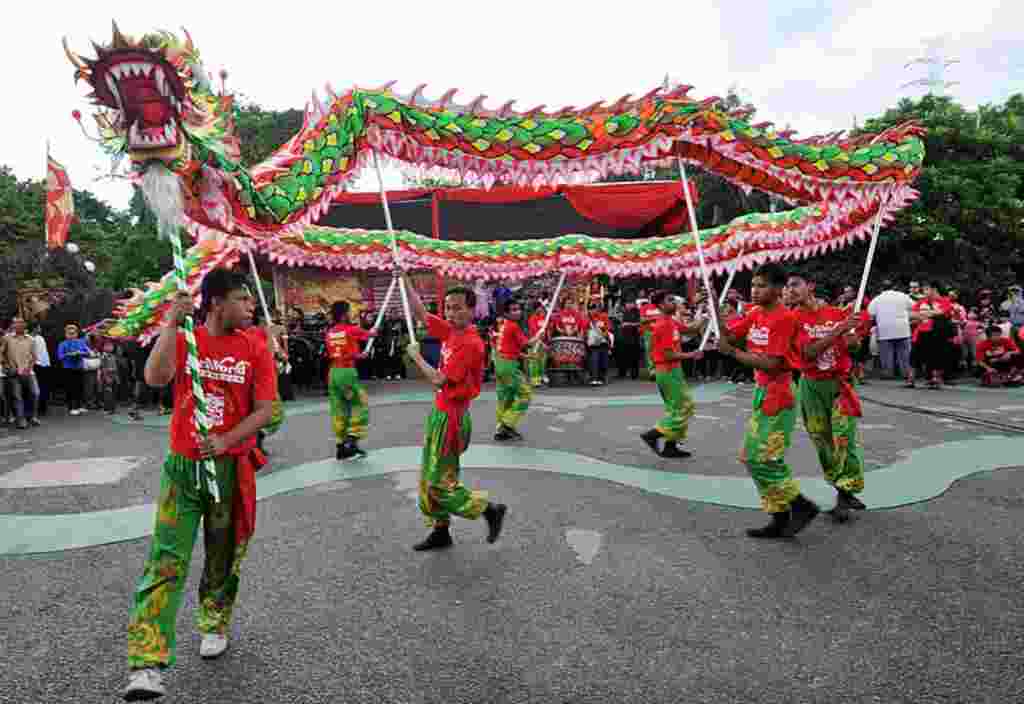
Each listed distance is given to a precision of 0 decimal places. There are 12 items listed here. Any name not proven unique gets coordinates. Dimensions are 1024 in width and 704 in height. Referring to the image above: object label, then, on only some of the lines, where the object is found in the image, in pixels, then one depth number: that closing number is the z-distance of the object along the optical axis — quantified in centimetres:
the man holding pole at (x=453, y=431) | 414
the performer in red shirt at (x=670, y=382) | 674
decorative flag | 891
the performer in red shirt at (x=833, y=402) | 479
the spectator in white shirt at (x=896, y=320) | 1165
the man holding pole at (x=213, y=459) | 263
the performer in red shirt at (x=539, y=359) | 1207
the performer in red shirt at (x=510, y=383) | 782
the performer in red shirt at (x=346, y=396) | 683
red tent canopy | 1547
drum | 1317
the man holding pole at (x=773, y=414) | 429
